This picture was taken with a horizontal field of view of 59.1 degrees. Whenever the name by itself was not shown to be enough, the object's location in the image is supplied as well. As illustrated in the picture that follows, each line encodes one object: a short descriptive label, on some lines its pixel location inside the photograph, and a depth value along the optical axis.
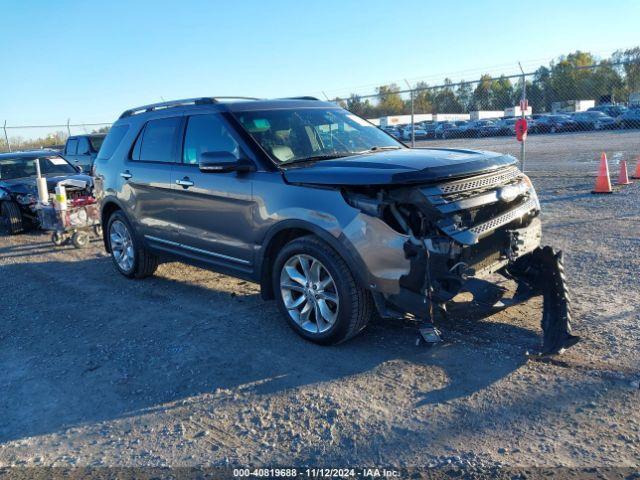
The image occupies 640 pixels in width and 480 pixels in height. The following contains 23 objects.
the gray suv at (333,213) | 3.95
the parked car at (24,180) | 10.26
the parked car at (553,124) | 35.09
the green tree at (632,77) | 24.75
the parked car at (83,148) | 16.27
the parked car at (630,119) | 30.74
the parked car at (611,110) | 33.10
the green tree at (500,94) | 33.71
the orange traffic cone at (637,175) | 12.59
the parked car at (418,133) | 38.30
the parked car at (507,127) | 32.66
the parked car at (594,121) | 33.47
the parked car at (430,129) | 38.82
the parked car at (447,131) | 36.78
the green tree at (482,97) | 32.94
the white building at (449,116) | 57.82
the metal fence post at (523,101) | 11.43
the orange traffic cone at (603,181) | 10.88
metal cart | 9.05
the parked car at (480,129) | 34.16
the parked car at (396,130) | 37.65
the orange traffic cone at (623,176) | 11.74
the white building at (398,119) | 47.89
